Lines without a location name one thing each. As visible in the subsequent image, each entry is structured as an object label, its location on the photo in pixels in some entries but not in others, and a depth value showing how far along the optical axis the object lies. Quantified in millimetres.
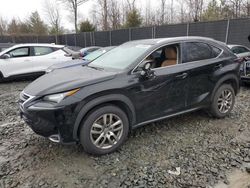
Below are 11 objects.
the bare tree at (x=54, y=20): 39438
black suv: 2754
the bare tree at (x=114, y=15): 32562
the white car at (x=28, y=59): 7965
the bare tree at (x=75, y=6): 32209
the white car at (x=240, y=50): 8516
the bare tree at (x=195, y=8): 28188
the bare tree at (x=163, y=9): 31953
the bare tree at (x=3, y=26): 45350
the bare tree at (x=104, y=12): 32094
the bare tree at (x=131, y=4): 33344
